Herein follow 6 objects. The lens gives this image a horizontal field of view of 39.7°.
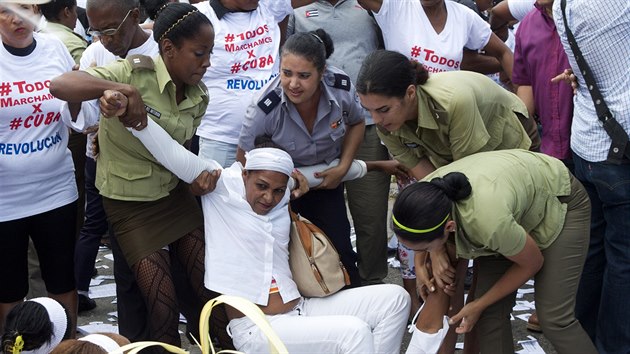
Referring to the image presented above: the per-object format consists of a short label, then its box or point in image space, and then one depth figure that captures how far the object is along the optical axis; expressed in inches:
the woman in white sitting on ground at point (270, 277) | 144.3
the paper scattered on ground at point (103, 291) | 210.4
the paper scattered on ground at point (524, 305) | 193.2
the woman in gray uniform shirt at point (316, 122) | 162.1
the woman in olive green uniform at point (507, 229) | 130.1
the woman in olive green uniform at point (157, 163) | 144.3
